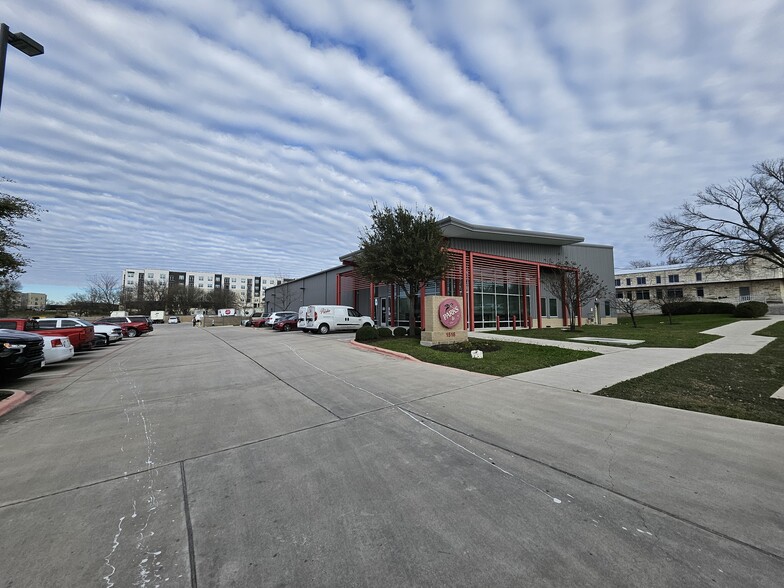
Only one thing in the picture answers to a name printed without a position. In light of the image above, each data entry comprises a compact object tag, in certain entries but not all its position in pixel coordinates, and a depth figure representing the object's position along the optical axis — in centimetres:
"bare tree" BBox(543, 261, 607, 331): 2286
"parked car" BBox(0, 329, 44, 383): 805
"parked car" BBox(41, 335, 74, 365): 1147
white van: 2452
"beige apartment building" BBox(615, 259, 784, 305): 4788
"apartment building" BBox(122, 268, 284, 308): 12094
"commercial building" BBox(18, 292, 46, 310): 9741
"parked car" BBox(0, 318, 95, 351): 1291
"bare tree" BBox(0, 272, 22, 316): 2256
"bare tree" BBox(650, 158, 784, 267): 2561
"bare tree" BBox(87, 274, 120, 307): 7338
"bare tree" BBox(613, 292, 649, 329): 2822
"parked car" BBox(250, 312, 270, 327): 4042
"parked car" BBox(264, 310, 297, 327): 3291
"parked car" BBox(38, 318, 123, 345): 1622
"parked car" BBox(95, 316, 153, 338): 2853
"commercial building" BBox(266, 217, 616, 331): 2380
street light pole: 621
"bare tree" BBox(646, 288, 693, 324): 4081
